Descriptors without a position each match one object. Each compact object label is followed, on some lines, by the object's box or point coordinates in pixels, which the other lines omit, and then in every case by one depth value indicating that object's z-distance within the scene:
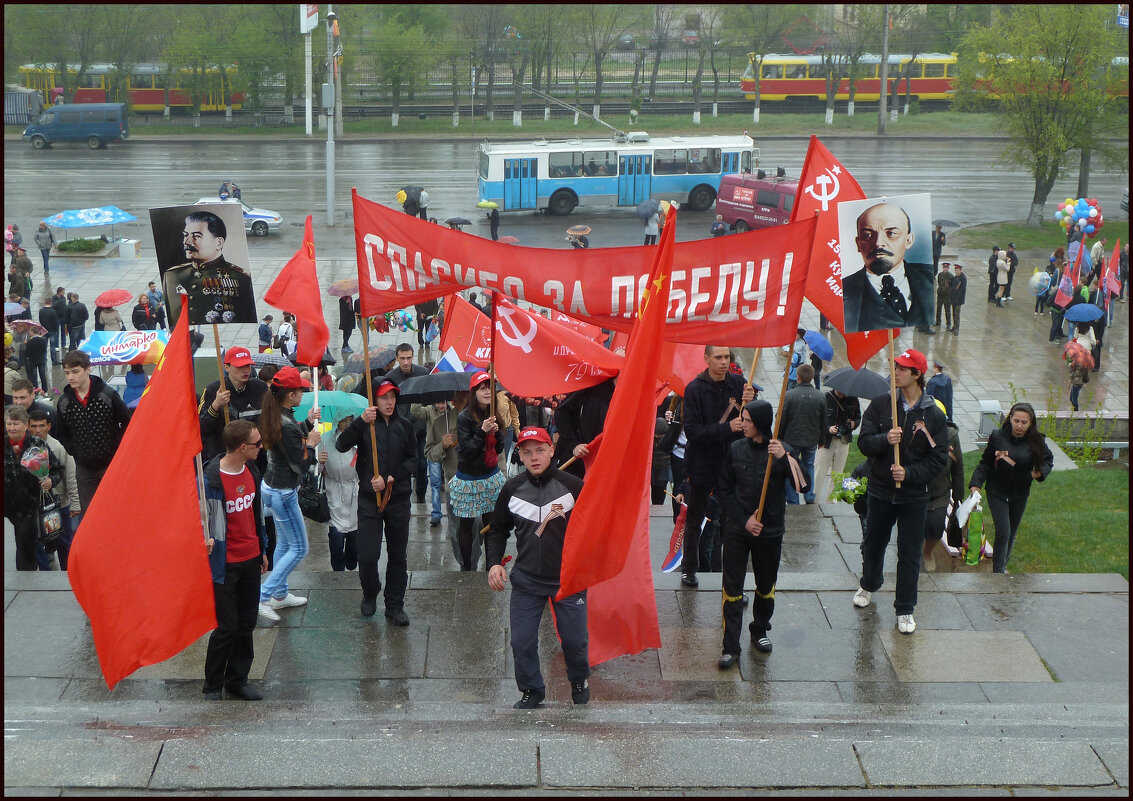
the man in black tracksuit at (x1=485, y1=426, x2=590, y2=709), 6.41
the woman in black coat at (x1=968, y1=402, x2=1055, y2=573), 8.84
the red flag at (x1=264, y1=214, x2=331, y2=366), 8.93
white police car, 31.28
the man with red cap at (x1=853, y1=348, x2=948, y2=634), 7.37
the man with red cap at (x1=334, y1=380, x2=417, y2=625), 7.55
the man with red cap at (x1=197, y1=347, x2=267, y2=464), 8.23
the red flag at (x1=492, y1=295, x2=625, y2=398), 8.32
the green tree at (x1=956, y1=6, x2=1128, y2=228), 31.86
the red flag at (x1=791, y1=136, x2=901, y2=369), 7.62
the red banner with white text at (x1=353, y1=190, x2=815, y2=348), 7.17
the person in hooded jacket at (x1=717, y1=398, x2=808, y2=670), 7.01
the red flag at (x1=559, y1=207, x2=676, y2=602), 6.22
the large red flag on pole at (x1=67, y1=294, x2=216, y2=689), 6.14
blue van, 47.53
